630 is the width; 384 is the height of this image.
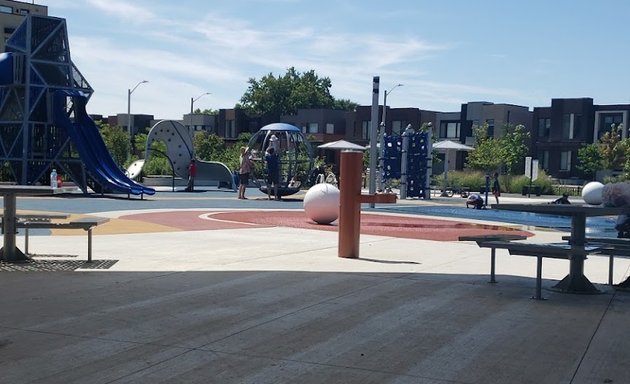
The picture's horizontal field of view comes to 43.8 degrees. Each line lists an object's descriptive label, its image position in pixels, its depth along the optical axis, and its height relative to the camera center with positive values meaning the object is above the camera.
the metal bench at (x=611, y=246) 9.16 -1.03
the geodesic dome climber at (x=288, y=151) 32.54 -0.06
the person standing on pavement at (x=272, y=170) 31.06 -0.85
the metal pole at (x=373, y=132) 24.85 +0.68
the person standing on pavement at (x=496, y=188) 34.56 -1.42
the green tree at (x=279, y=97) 111.44 +7.50
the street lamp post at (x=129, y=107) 58.81 +2.76
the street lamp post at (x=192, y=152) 40.32 -0.33
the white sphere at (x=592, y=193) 34.53 -1.46
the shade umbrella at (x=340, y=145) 45.38 +0.36
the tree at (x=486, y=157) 60.27 +0.01
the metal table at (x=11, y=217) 10.05 -1.04
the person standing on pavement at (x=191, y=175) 37.85 -1.42
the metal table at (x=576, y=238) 9.04 -0.92
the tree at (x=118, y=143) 60.97 -0.01
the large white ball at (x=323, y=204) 18.97 -1.29
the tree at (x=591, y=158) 64.12 +0.25
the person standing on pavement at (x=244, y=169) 30.64 -0.83
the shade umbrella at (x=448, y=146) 42.66 +0.51
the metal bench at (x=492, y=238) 9.60 -1.02
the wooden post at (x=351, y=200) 12.02 -0.73
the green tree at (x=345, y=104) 125.75 +7.76
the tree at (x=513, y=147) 61.96 +0.85
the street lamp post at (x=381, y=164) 36.50 -0.55
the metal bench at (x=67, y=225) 10.32 -1.12
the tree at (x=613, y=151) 62.12 +0.85
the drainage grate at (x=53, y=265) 10.10 -1.67
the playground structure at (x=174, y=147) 39.41 -0.10
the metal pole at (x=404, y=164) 38.41 -0.51
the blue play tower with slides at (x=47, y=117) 30.11 +0.92
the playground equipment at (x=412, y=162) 38.47 -0.42
